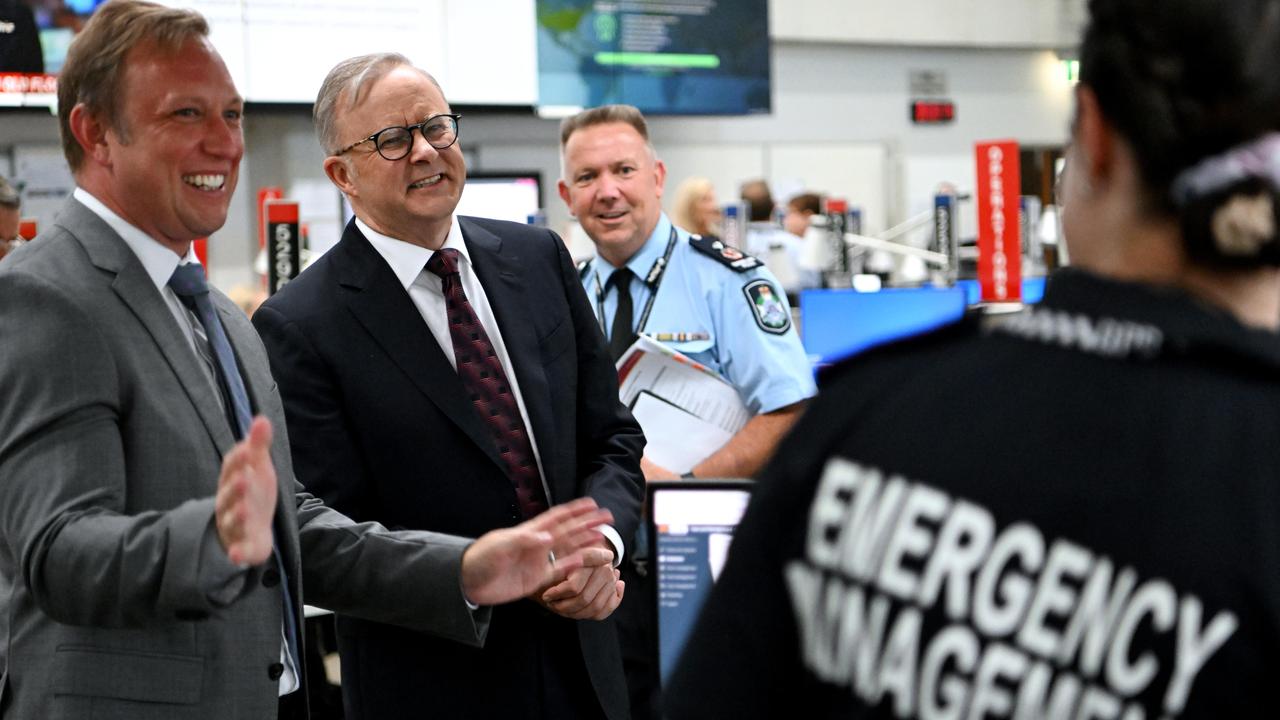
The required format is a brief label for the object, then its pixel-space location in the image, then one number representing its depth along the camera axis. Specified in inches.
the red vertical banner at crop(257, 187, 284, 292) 229.5
